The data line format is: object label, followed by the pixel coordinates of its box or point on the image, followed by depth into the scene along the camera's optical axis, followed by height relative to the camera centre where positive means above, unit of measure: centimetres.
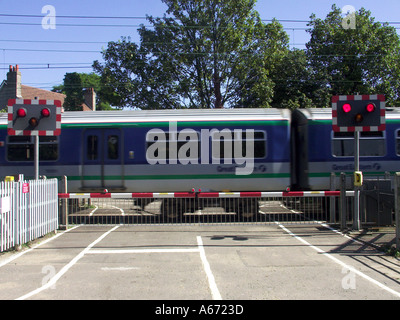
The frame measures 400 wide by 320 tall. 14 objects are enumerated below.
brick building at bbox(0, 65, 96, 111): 4084 +936
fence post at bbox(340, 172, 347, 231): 969 -87
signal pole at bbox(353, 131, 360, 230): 950 -93
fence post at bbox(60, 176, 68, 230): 1033 -123
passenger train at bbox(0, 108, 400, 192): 1191 +49
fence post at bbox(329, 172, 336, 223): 1065 -114
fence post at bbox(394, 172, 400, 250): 768 -74
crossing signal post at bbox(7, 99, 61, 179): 941 +124
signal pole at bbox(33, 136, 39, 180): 950 +26
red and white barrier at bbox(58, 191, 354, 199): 998 -71
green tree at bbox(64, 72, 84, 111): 5066 +1118
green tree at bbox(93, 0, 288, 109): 2261 +653
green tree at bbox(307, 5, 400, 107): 2591 +725
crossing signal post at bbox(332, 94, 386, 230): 948 +127
